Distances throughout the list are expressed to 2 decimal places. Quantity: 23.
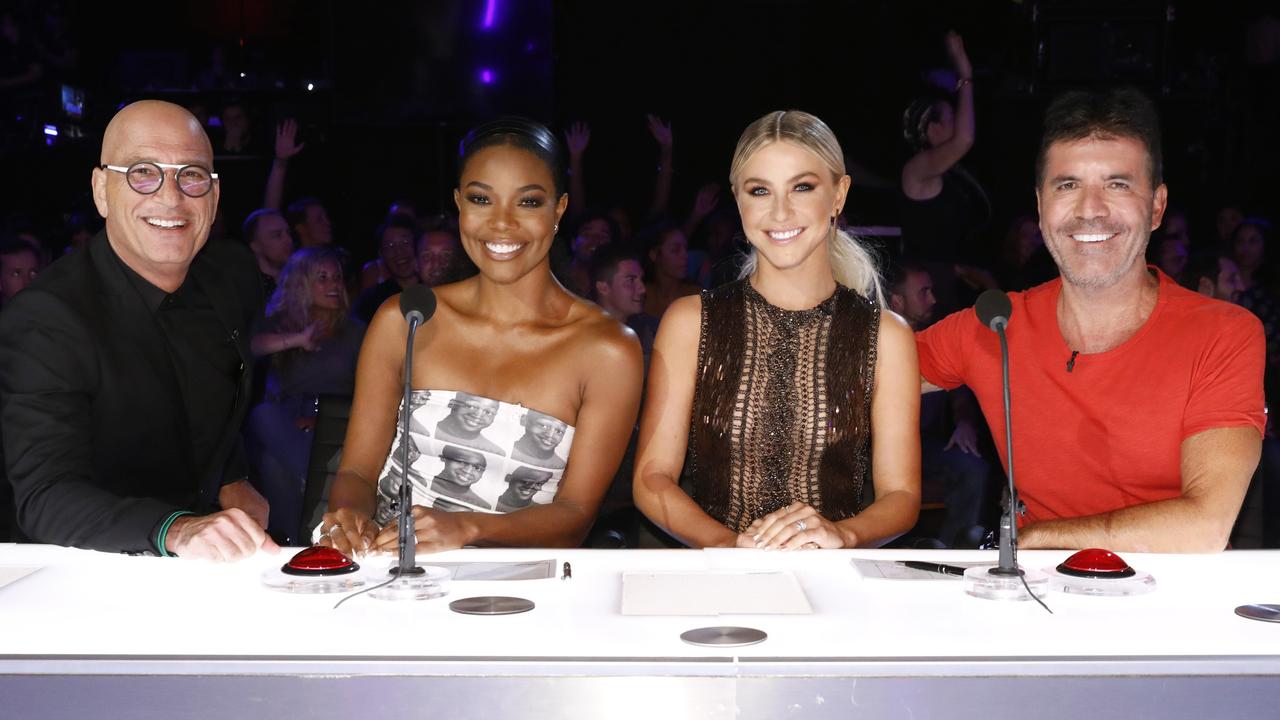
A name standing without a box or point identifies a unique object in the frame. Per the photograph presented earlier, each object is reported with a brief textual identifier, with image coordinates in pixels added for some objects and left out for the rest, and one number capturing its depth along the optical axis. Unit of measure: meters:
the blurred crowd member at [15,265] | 5.57
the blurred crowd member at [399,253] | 5.87
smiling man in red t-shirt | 2.62
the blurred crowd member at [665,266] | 5.91
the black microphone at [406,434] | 1.93
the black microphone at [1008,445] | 1.95
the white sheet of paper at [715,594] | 1.80
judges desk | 1.52
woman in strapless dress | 2.81
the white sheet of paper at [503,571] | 2.01
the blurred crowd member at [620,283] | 5.12
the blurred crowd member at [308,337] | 4.73
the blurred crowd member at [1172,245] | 6.03
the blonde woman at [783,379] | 2.74
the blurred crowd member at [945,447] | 4.59
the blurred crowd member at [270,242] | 5.93
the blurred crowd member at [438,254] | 5.25
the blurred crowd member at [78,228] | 6.45
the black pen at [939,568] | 2.04
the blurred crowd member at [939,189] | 6.12
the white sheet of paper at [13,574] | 1.97
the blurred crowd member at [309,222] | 6.55
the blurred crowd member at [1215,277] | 5.22
